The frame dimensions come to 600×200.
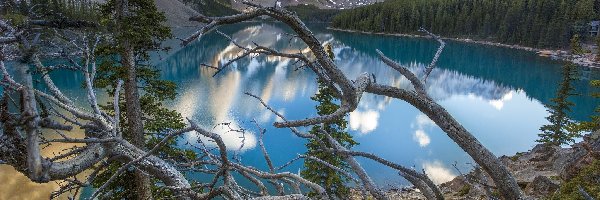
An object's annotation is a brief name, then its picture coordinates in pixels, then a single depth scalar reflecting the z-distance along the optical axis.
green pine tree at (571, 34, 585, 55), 31.50
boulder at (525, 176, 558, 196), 12.29
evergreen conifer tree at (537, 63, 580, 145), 24.70
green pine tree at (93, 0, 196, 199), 10.33
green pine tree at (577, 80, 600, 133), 15.62
